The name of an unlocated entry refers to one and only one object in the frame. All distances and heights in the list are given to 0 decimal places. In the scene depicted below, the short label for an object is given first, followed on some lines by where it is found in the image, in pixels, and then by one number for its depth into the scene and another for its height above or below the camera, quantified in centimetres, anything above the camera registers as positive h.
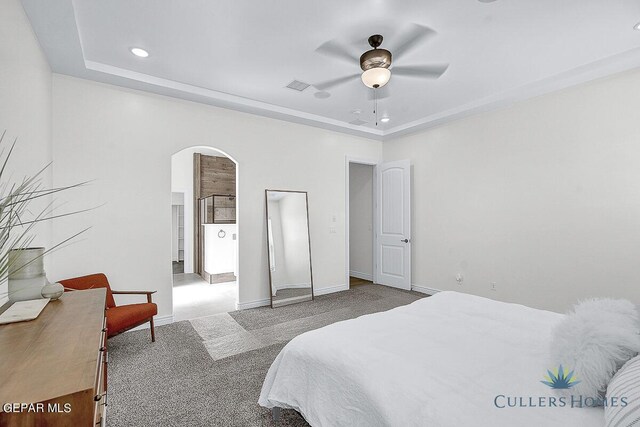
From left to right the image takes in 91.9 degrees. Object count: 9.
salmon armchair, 268 -87
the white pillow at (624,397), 84 -55
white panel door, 527 -19
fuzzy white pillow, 109 -50
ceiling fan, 263 +150
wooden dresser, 80 -47
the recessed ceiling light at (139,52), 286 +155
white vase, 164 -33
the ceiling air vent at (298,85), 359 +153
